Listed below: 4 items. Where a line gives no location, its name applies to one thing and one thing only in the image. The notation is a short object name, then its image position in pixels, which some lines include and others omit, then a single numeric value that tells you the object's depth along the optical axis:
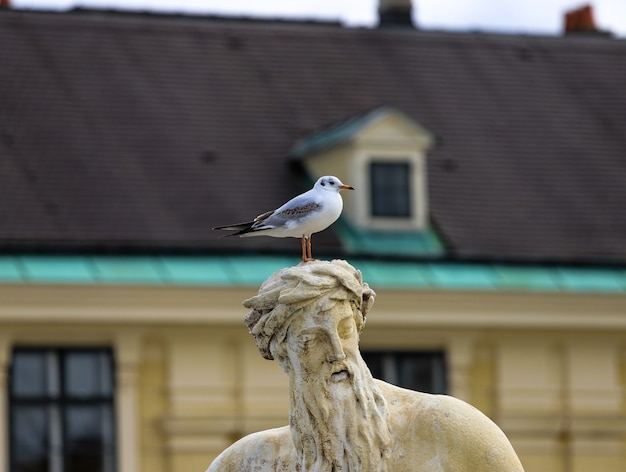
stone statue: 8.09
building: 40.75
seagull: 11.06
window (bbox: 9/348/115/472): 40.97
